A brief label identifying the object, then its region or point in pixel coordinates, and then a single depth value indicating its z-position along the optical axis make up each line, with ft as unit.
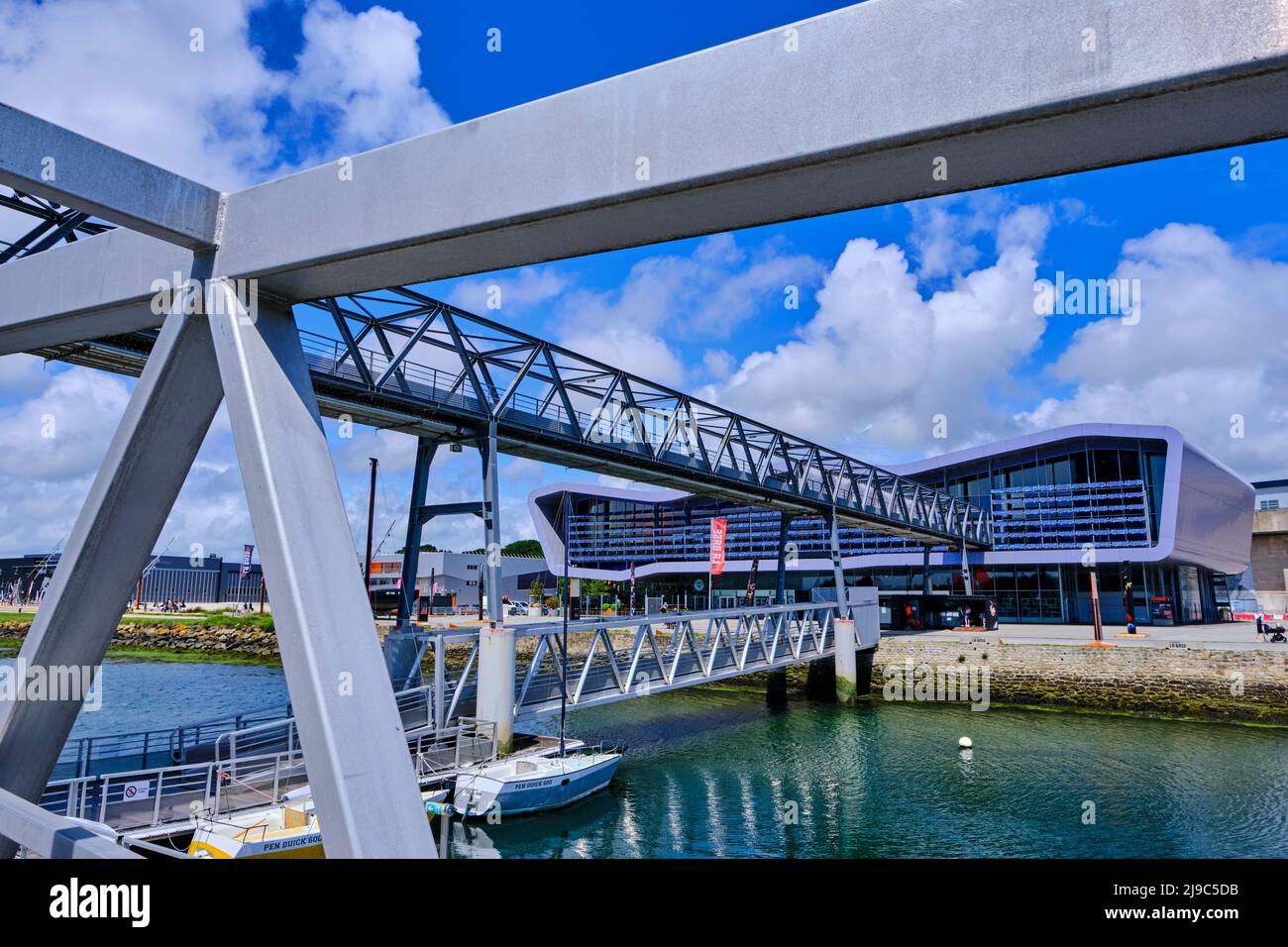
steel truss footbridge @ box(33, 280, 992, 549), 50.19
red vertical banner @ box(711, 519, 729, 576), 112.78
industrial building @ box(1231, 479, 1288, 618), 205.36
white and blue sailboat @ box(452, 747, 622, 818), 49.62
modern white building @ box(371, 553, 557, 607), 220.64
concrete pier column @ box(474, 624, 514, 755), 53.67
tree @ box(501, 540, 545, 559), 489.26
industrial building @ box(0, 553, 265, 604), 304.50
